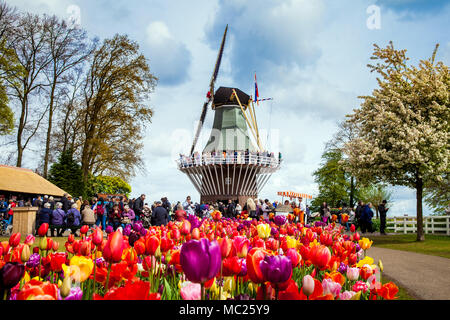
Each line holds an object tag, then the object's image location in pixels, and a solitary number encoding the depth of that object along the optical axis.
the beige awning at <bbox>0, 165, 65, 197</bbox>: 24.35
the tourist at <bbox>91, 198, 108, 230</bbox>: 16.84
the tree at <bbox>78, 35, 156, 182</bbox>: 25.05
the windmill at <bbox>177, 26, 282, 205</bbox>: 35.88
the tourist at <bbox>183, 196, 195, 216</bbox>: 18.11
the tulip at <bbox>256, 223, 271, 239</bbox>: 3.36
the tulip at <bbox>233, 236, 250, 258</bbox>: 2.18
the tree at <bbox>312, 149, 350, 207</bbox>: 41.53
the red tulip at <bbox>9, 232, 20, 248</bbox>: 2.71
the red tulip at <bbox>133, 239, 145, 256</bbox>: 2.33
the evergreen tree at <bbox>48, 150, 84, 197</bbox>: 26.17
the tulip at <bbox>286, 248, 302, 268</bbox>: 2.02
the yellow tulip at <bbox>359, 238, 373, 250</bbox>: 3.44
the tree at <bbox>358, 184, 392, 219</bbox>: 48.62
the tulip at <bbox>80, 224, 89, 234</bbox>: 3.93
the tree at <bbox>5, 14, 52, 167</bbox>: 23.80
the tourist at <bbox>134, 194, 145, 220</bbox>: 15.43
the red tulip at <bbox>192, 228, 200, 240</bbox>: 2.54
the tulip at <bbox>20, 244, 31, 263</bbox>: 2.21
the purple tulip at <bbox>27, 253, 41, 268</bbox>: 2.40
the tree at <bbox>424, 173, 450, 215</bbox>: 26.33
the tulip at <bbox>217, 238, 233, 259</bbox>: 1.80
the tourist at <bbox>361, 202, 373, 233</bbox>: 19.44
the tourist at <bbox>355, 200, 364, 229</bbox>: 20.61
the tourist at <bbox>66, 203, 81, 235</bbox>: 14.42
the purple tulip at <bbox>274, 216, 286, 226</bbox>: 4.94
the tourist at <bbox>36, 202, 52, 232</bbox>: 14.19
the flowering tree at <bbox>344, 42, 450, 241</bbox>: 16.39
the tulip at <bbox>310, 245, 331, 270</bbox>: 2.07
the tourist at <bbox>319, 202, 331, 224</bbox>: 17.31
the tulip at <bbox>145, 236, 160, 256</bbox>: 2.19
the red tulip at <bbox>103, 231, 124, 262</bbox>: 1.77
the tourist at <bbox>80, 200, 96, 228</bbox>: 13.86
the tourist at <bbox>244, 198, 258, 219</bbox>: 18.16
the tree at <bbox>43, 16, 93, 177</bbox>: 24.33
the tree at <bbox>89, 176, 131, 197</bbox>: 48.83
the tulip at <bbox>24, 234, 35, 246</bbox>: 2.82
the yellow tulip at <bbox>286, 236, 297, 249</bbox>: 2.82
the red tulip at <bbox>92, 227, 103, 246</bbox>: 2.46
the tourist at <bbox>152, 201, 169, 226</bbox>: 12.18
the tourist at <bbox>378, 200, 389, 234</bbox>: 20.84
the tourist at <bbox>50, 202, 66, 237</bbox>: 14.23
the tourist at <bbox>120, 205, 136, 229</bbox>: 14.41
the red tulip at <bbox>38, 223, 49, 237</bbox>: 3.34
